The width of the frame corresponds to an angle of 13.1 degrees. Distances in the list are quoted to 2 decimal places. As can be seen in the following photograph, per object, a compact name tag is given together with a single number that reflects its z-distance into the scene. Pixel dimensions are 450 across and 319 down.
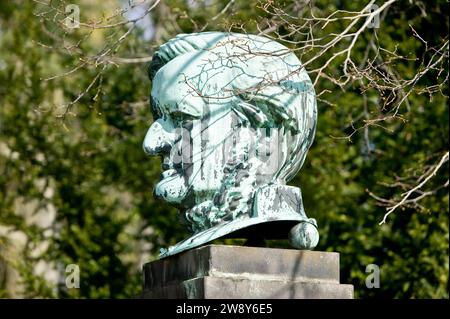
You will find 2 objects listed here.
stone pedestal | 11.25
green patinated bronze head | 11.76
